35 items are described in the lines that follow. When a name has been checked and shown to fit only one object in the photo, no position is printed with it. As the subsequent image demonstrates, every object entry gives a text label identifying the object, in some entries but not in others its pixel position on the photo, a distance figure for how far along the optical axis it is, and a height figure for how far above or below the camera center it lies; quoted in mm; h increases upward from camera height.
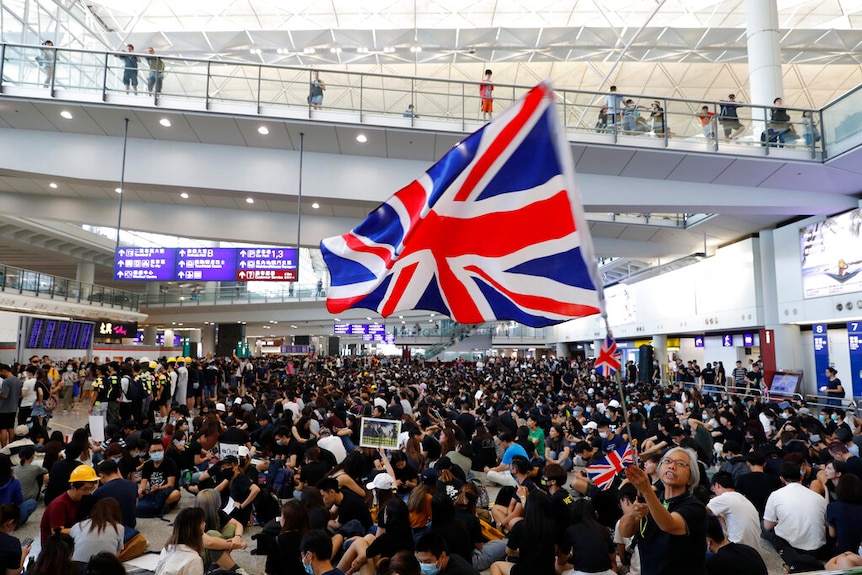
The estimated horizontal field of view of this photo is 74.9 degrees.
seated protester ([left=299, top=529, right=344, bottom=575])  3902 -1464
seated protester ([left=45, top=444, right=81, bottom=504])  6625 -1641
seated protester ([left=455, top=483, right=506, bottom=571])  5615 -1904
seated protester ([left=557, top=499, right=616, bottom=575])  4520 -1620
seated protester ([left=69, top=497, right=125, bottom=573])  4762 -1657
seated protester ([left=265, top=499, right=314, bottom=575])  4469 -1616
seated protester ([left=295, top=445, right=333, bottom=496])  6648 -1512
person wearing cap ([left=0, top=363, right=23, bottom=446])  10656 -1164
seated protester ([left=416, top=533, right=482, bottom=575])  4062 -1548
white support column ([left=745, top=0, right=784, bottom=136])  16266 +8535
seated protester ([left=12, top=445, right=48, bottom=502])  7602 -1831
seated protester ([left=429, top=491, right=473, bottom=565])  4941 -1631
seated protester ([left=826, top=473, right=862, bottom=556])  5121 -1555
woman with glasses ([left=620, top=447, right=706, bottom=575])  2877 -945
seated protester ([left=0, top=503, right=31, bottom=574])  4191 -1614
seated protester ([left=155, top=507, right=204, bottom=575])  4246 -1615
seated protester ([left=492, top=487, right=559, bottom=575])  4488 -1574
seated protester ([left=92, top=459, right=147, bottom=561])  5527 -1659
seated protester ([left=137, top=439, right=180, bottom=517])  7785 -2035
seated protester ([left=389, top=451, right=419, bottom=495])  6492 -1580
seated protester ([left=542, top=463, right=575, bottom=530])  4744 -1434
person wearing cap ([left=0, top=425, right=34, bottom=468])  9102 -1729
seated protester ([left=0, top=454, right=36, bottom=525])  6305 -1698
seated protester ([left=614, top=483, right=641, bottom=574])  5016 -1928
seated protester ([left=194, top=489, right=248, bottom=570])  5242 -1898
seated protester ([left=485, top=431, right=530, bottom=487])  8680 -1922
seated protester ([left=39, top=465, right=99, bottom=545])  5395 -1587
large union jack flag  3836 +847
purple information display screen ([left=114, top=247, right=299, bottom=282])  14898 +2050
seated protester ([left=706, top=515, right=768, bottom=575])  3709 -1434
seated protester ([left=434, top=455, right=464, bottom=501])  6000 -1539
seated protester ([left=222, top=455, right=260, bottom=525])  6738 -1856
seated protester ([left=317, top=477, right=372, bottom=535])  6035 -1782
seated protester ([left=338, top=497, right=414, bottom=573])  4645 -1599
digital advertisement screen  15758 +2685
